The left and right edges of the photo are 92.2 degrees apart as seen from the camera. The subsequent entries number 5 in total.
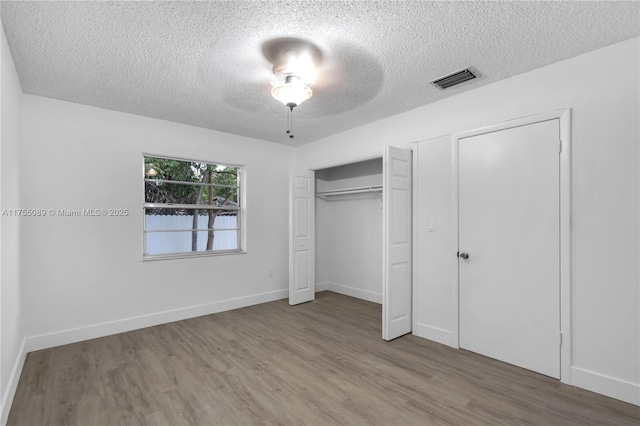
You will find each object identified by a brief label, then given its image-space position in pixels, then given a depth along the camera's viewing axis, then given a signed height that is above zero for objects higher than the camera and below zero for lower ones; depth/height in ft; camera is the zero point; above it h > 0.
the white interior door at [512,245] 8.66 -1.02
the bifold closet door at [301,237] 15.84 -1.35
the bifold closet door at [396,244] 11.25 -1.22
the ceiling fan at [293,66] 7.61 +3.94
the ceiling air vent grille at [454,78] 9.17 +4.13
